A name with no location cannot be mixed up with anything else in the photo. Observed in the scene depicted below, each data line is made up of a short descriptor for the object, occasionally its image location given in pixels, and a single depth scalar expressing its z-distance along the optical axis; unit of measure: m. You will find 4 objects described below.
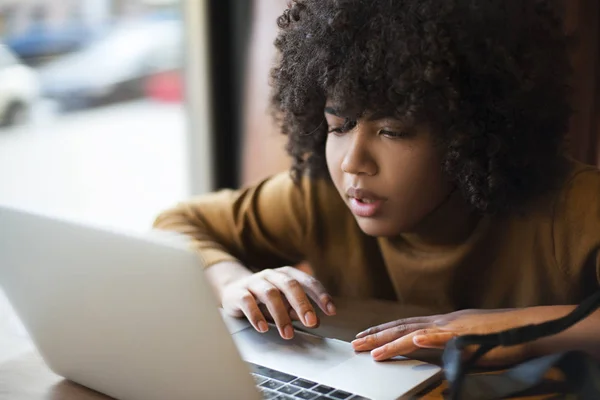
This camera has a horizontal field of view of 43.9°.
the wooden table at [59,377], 0.78
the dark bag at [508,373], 0.73
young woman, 0.88
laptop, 0.63
